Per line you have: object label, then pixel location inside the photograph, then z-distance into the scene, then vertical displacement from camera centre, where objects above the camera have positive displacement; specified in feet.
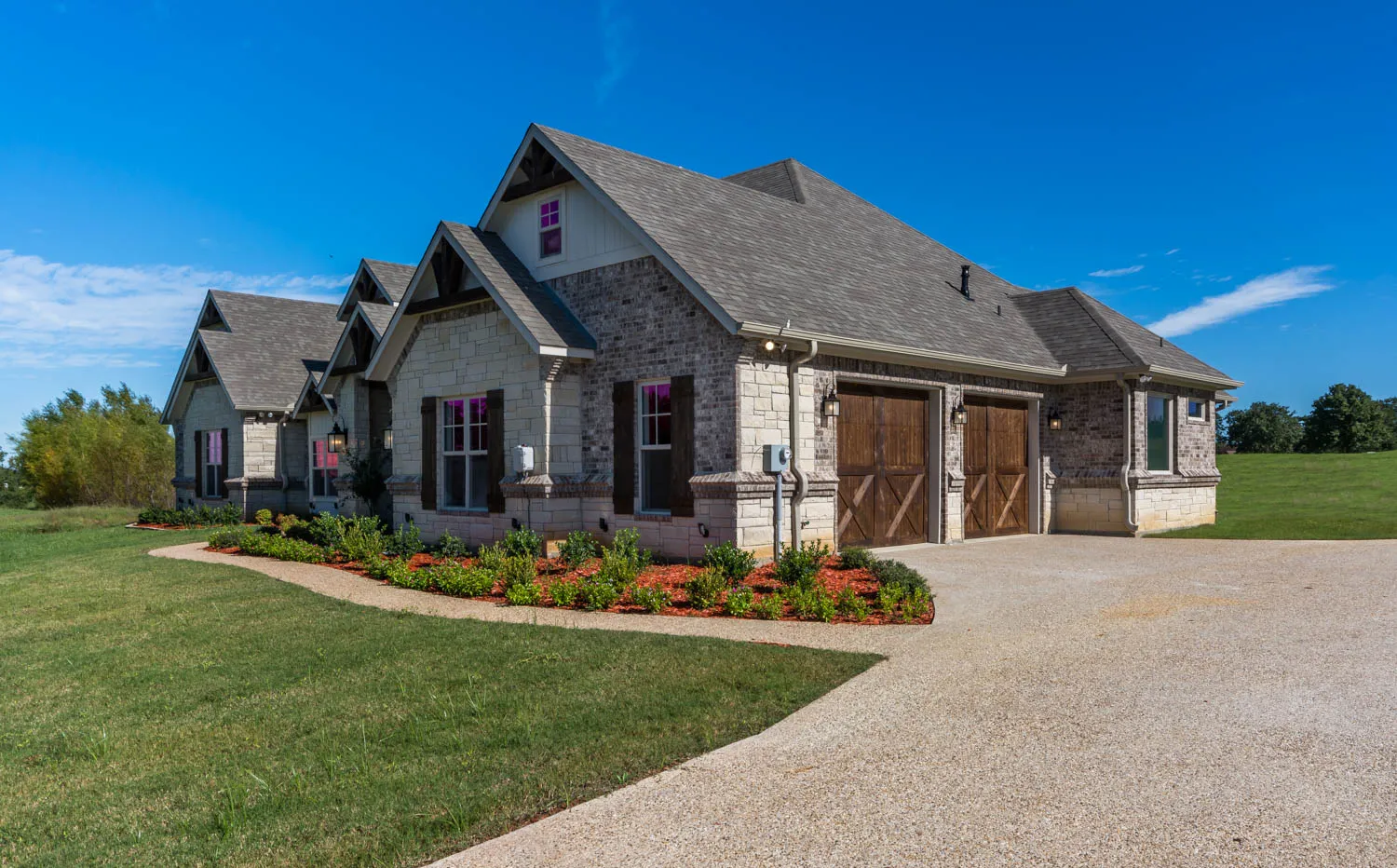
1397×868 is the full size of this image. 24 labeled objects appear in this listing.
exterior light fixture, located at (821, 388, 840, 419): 45.01 +1.95
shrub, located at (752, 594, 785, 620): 31.30 -5.61
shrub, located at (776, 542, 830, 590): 35.37 -4.85
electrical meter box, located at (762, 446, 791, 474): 41.63 -0.57
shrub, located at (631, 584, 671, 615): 33.22 -5.59
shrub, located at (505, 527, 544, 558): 44.47 -4.72
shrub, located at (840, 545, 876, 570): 39.19 -4.95
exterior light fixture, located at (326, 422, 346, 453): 66.33 +0.56
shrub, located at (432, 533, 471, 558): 48.25 -5.34
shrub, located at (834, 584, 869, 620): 30.68 -5.47
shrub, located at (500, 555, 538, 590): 37.96 -5.26
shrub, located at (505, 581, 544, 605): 35.68 -5.80
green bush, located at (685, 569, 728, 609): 33.19 -5.28
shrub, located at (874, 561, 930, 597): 33.68 -5.05
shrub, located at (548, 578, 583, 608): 34.71 -5.60
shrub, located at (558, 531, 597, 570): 42.52 -4.87
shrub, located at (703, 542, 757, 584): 37.68 -4.84
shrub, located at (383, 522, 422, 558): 49.85 -5.24
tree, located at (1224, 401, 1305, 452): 232.94 +3.69
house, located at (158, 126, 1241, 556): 43.68 +3.54
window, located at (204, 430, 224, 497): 88.17 -1.37
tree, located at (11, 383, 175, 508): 113.39 -1.50
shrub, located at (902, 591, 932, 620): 30.48 -5.48
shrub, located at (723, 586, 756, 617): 31.83 -5.54
